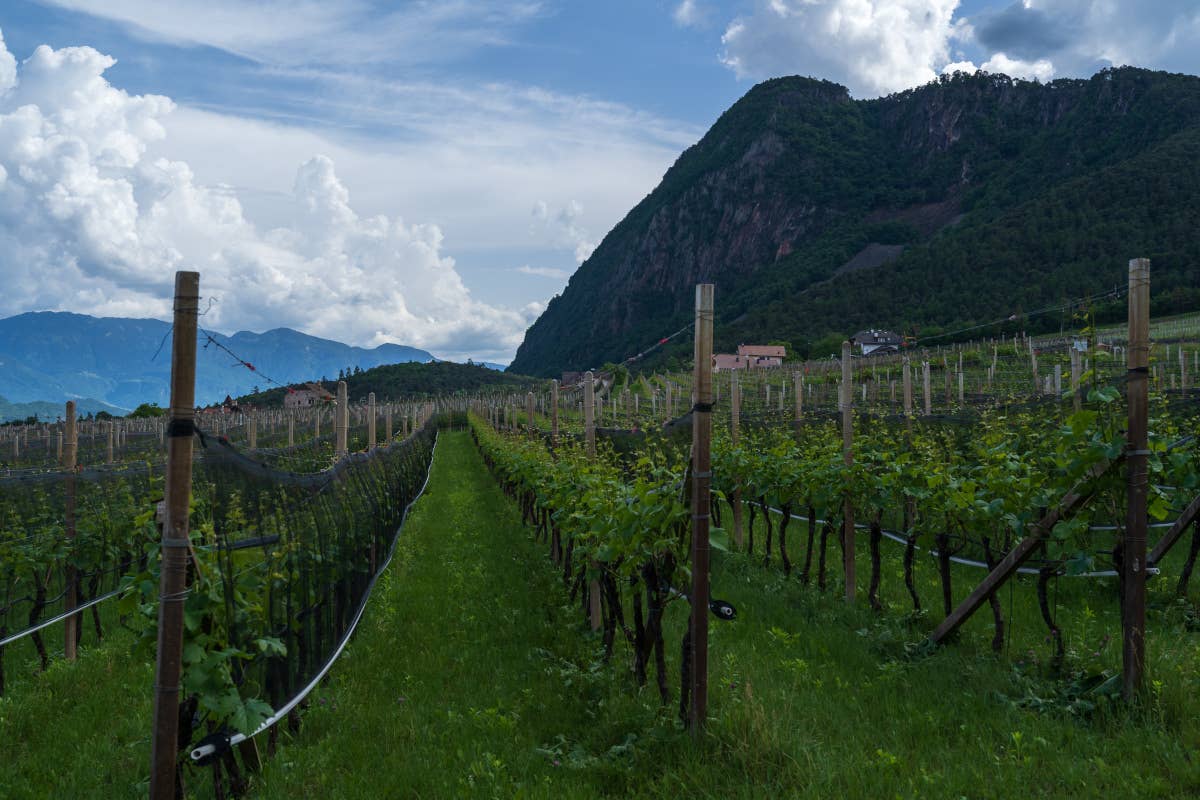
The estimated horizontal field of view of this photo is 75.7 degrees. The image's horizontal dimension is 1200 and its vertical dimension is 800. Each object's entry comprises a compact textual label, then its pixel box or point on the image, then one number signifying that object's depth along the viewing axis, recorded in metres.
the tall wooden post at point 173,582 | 3.13
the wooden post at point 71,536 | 6.52
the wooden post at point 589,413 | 8.76
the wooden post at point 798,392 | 12.28
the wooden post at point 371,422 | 15.20
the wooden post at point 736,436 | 10.43
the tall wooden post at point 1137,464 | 4.42
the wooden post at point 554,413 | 12.23
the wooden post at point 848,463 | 7.28
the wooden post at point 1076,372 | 12.23
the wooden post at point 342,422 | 10.20
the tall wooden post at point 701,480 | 4.24
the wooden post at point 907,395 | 11.55
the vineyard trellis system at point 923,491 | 4.54
